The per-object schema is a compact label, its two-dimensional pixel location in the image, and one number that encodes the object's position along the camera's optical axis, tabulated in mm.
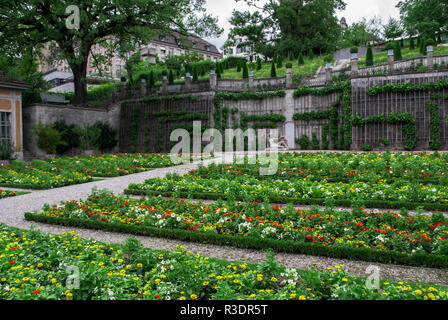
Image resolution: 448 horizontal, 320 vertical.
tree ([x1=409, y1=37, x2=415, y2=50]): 36438
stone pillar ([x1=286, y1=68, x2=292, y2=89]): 25766
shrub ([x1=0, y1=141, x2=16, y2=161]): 20359
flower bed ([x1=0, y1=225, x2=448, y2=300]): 3766
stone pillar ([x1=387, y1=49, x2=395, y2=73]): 21558
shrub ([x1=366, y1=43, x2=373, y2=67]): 26144
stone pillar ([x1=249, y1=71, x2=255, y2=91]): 27031
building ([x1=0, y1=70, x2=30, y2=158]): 22328
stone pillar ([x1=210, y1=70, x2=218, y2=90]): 26848
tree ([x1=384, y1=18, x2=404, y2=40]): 52156
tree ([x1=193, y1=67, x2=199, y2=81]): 31050
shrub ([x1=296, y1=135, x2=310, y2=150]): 24844
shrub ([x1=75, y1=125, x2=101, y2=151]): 26527
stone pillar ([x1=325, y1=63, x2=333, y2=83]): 24359
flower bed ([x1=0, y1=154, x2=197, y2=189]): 13288
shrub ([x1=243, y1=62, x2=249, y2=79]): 29856
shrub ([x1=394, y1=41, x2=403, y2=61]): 25362
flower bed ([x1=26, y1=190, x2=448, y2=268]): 5457
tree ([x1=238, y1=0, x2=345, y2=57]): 41969
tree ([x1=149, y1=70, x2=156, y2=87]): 30200
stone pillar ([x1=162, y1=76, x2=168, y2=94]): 29062
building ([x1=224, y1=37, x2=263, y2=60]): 45781
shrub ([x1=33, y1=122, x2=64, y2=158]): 24047
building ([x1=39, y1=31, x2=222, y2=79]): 51475
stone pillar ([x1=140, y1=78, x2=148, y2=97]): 30156
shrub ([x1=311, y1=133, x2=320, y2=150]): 24406
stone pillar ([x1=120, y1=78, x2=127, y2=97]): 31141
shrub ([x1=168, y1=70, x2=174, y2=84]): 30562
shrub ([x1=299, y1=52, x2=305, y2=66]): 37406
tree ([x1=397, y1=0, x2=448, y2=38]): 41844
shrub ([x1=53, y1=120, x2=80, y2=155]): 25566
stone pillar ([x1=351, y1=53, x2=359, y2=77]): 22322
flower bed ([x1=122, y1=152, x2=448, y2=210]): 8906
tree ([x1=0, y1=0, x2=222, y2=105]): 22594
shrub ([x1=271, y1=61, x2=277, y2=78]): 30228
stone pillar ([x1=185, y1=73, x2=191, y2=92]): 28141
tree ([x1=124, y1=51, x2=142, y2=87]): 33912
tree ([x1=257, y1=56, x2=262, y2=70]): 39156
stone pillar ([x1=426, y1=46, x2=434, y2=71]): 20641
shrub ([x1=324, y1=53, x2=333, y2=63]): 36344
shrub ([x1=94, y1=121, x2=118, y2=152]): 28714
